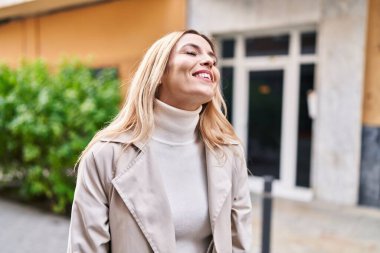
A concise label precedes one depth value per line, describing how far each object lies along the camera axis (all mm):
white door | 7586
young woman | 1616
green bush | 5898
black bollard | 3839
